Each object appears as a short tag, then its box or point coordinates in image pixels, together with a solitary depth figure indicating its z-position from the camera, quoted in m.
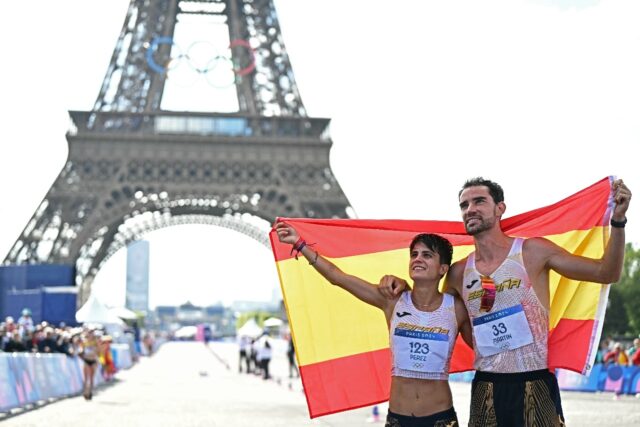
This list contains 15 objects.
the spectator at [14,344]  23.22
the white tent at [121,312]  55.32
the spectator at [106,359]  31.01
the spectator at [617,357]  30.11
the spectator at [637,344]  26.92
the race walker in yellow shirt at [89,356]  22.91
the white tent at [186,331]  138.38
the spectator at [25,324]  26.31
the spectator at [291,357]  33.80
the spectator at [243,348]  39.28
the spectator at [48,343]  25.52
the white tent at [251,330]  48.66
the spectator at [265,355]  33.31
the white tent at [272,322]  52.81
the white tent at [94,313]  41.06
